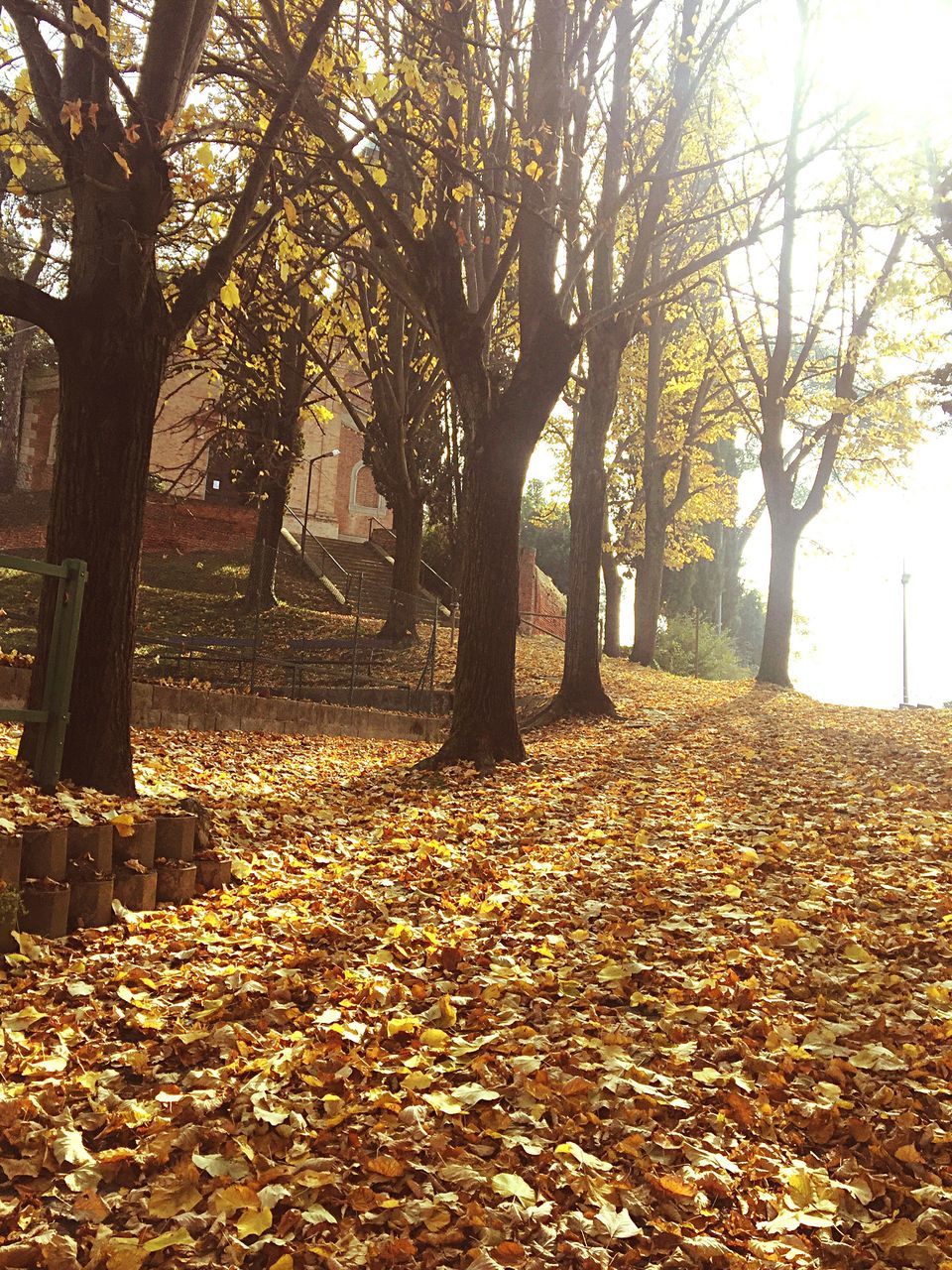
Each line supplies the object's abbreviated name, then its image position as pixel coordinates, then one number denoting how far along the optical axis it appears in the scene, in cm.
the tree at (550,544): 3806
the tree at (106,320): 575
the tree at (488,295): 908
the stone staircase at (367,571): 2395
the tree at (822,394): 1842
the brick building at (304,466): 3098
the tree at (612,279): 1035
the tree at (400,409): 1877
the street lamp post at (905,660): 2936
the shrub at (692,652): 2962
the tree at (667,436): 2284
